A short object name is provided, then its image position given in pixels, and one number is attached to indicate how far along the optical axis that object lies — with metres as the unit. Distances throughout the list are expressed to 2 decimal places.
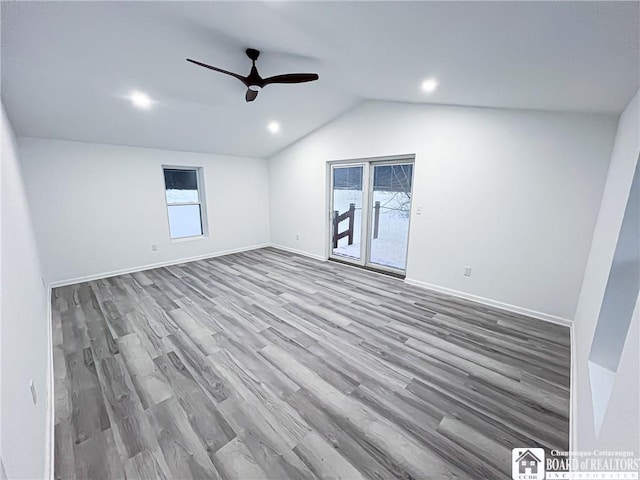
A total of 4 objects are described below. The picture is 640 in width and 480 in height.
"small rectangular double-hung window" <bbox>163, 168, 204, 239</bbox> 4.89
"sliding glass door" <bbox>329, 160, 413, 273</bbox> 4.13
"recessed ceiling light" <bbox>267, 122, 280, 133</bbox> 4.28
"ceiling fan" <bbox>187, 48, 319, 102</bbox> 2.41
